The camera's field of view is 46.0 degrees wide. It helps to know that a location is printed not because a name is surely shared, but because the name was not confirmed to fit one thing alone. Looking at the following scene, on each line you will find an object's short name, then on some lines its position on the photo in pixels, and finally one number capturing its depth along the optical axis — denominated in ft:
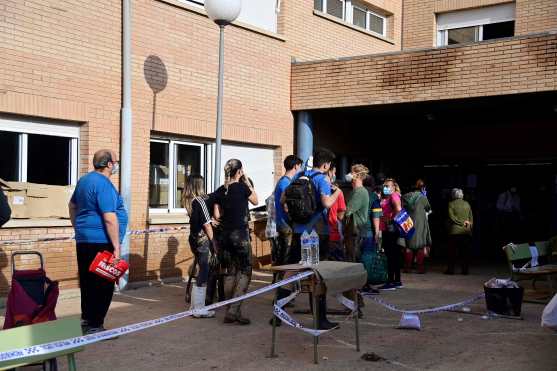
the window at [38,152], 28.84
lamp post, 29.22
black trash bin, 25.48
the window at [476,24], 52.65
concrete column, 43.32
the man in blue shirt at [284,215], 24.80
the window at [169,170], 35.81
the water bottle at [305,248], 21.02
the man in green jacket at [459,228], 40.01
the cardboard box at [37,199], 28.48
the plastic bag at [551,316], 16.19
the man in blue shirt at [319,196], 23.25
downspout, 32.32
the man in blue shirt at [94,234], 20.39
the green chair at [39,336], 11.79
